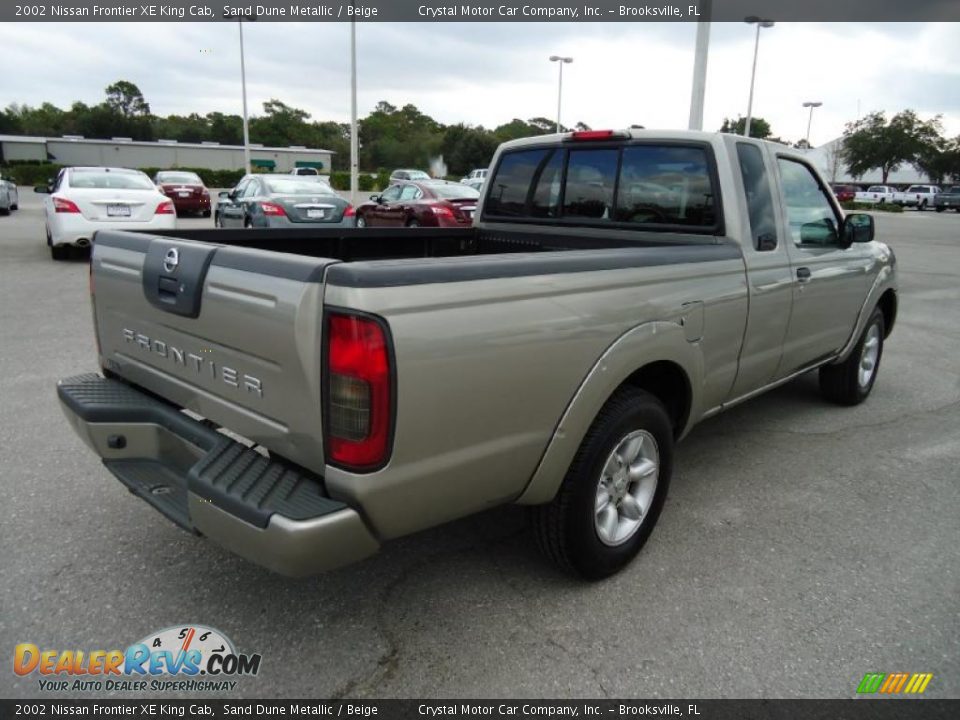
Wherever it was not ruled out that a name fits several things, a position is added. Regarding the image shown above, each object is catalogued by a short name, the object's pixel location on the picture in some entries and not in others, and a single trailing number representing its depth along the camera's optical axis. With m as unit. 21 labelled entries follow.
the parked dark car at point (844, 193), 40.71
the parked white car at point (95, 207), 10.82
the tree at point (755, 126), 76.49
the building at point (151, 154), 61.88
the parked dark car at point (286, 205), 12.05
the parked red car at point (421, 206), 13.66
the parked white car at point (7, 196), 20.53
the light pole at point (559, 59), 42.94
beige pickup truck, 1.97
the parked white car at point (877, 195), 51.31
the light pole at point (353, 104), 23.16
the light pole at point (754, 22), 26.58
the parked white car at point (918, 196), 50.84
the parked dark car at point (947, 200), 47.66
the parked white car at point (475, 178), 30.16
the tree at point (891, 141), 63.12
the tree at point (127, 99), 107.56
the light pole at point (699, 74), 12.17
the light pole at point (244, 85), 35.19
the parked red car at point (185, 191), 21.97
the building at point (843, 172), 69.25
